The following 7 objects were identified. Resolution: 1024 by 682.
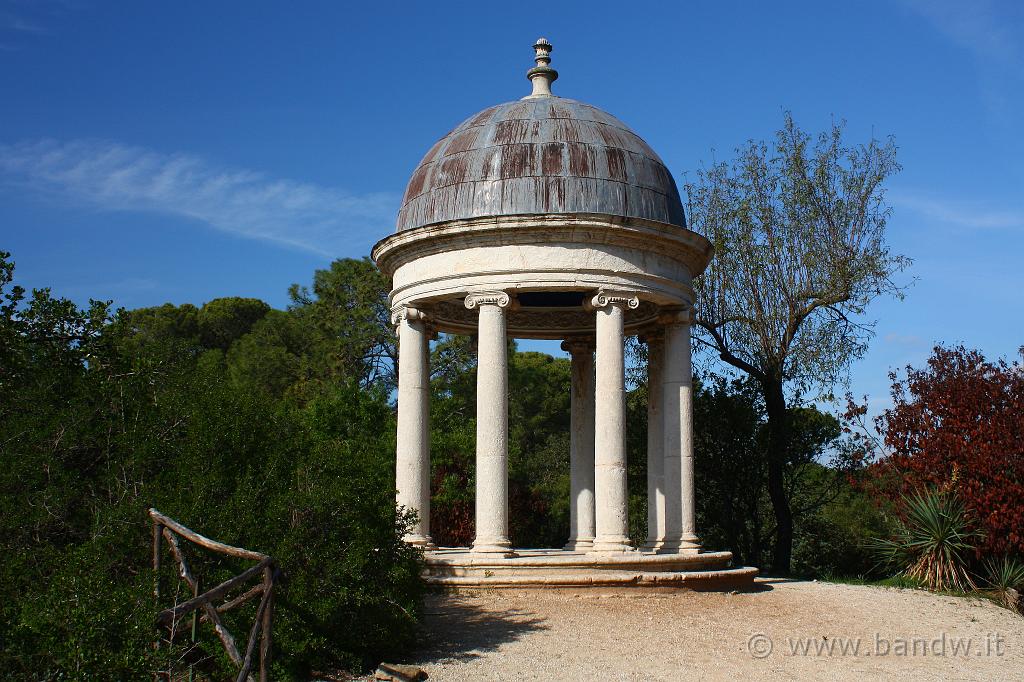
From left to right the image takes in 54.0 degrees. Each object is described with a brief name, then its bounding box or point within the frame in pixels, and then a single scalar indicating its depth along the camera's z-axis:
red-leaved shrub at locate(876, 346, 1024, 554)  27.14
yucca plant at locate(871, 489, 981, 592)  27.48
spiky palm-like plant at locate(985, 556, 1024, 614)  25.45
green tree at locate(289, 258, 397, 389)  53.09
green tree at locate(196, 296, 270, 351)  67.12
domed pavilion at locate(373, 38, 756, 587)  24.94
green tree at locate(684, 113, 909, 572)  36.84
